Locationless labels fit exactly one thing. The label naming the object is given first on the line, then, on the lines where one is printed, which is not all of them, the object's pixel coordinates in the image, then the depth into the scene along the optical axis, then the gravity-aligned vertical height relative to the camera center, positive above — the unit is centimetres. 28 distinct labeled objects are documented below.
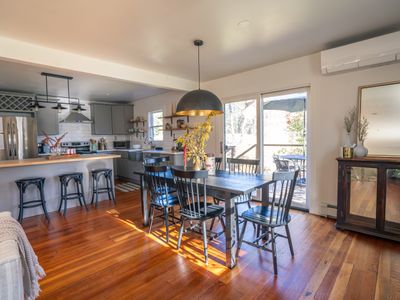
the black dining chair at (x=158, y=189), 265 -65
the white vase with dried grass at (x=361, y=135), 284 +2
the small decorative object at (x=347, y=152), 287 -21
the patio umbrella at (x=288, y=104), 368 +60
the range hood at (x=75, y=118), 549 +60
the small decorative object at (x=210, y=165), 295 -36
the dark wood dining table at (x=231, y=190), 214 -51
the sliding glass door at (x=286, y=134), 369 +6
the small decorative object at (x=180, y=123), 538 +42
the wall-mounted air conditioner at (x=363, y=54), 256 +105
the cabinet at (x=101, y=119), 676 +71
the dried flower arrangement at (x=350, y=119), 303 +25
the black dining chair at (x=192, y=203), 218 -72
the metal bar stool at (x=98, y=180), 420 -86
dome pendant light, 244 +42
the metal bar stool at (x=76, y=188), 378 -86
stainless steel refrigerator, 498 +16
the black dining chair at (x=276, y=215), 204 -82
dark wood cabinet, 258 -76
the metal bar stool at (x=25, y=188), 335 -76
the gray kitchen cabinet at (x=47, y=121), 573 +58
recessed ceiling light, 237 +129
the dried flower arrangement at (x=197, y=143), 274 -5
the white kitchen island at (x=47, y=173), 345 -55
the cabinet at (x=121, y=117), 706 +78
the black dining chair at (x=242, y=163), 286 -38
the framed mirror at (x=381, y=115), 274 +27
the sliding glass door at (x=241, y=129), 425 +20
